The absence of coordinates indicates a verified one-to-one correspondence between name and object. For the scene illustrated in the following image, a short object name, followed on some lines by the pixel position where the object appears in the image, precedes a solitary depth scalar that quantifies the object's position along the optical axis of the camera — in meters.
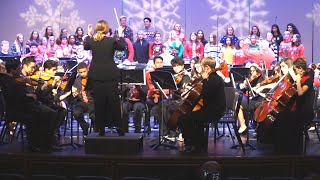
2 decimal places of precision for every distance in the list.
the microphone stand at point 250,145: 12.11
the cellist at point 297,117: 11.24
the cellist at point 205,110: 11.52
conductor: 11.27
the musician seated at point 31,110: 11.62
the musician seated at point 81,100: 13.54
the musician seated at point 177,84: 13.39
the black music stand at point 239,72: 13.45
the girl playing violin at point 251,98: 14.38
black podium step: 11.46
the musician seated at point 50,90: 12.11
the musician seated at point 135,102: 14.27
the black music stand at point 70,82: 11.61
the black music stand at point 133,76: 12.71
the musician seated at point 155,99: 13.99
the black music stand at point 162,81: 12.13
